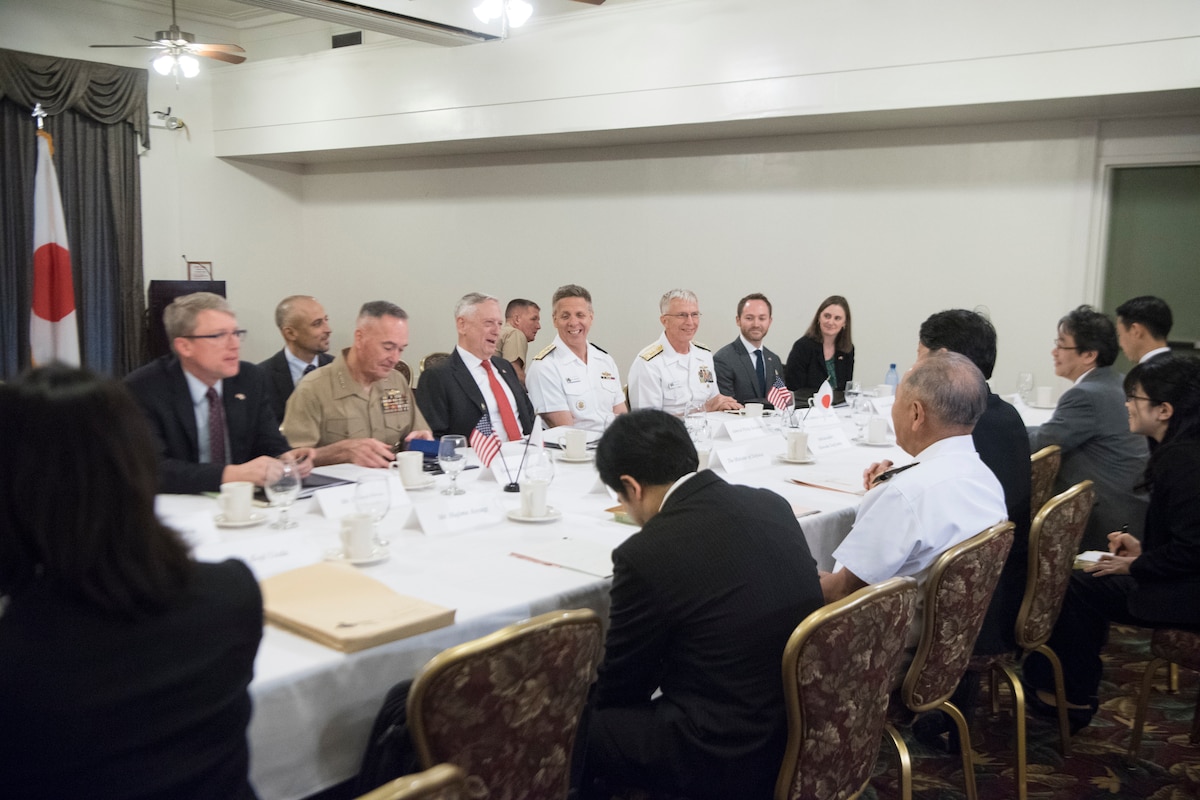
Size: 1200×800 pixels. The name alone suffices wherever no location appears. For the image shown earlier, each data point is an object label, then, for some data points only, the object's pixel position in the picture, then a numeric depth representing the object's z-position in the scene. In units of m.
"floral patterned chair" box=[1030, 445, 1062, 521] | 3.88
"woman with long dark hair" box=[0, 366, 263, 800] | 1.23
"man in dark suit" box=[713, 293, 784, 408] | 6.06
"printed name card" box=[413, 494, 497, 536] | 2.68
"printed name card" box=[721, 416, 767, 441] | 4.20
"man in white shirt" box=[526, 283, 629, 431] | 5.25
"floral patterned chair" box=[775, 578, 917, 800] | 1.88
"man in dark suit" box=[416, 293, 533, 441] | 4.57
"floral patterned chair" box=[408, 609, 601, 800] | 1.61
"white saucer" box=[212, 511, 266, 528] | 2.64
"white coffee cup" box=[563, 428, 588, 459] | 3.84
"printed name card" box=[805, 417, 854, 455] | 4.07
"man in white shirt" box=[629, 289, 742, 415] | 5.53
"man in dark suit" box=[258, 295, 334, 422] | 5.27
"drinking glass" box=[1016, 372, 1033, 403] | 5.79
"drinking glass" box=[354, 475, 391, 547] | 2.61
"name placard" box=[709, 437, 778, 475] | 3.67
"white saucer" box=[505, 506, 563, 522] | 2.86
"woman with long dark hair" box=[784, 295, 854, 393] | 6.67
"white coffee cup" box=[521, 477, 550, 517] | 2.87
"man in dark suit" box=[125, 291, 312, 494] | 3.28
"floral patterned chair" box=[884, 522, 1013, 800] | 2.36
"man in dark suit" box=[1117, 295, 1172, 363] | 4.79
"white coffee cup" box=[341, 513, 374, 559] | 2.39
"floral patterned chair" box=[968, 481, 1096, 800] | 2.83
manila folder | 1.86
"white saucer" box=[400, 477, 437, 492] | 3.18
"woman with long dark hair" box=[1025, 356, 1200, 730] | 2.98
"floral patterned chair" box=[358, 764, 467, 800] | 1.14
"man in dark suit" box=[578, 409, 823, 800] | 1.94
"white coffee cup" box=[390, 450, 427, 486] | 3.19
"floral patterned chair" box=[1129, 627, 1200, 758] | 3.04
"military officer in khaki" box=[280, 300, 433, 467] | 3.89
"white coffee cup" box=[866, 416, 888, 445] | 4.34
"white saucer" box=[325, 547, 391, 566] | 2.38
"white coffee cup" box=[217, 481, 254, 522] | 2.64
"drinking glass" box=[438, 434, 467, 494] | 3.06
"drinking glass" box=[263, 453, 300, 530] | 2.58
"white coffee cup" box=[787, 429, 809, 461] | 3.89
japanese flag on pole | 7.76
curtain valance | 8.31
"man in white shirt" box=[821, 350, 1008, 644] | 2.50
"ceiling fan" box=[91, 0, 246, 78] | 7.23
